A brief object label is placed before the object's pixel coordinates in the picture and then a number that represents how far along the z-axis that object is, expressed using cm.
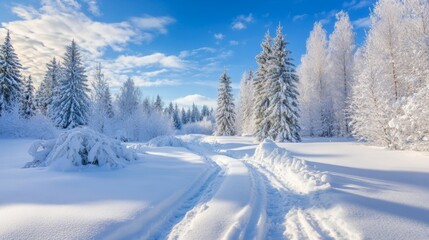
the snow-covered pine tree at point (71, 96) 2889
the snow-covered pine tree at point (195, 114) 10962
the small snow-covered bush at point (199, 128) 7646
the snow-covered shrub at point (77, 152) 797
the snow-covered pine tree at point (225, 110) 3966
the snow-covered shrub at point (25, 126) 2262
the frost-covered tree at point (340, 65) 2642
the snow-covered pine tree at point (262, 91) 2348
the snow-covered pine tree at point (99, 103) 2838
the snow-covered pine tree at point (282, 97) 2175
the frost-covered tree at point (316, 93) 2780
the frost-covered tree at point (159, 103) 7128
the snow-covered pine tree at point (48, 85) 4200
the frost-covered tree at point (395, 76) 1113
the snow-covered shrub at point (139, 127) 3312
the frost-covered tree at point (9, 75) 2767
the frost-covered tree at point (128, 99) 3828
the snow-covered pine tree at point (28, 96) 3664
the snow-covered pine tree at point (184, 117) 10194
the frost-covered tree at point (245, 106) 4103
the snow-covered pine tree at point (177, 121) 7862
